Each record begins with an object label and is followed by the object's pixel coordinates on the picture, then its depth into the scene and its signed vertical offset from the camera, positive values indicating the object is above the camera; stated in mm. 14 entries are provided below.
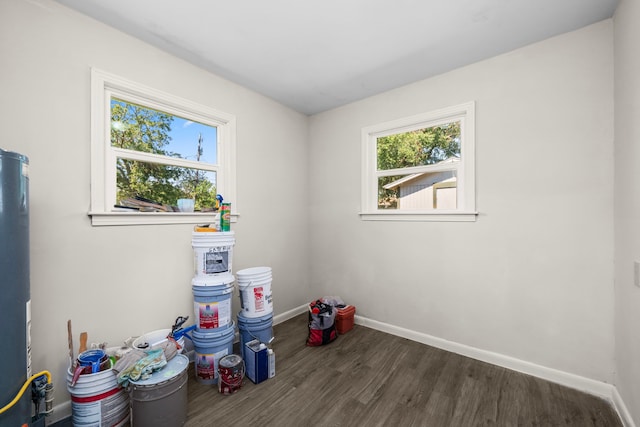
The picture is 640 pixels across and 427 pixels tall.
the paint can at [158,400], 1546 -1105
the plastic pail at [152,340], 1873 -940
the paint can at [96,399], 1525 -1085
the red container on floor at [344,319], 2900 -1177
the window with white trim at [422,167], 2494 +482
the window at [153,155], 1928 +511
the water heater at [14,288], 1212 -353
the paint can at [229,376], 1933 -1199
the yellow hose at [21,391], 1176 -854
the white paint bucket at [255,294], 2367 -727
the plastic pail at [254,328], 2332 -1028
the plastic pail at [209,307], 2078 -736
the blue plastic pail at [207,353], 2064 -1098
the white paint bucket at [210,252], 2162 -322
